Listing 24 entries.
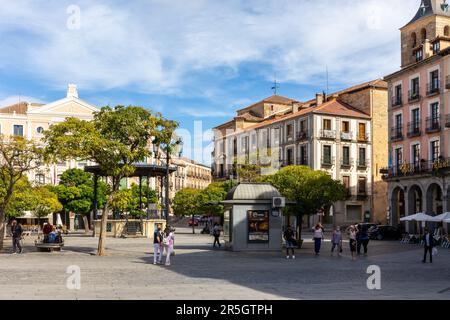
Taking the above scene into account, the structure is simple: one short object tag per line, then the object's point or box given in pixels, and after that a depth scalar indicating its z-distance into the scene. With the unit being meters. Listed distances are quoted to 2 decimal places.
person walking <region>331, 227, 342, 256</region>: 27.05
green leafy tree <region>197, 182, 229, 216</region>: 55.34
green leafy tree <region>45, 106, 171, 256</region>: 25.59
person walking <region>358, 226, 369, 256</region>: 27.88
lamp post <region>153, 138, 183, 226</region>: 27.29
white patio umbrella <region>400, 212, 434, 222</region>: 35.87
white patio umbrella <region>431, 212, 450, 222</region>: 33.38
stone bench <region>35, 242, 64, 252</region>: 27.50
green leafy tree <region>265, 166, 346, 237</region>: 32.50
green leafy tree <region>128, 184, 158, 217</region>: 61.90
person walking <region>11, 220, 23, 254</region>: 26.85
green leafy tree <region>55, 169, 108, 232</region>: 58.41
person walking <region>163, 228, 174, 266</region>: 21.25
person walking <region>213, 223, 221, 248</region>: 31.72
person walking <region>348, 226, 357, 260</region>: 24.91
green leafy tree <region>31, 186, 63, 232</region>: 36.22
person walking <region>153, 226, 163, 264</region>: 22.08
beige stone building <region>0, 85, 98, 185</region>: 74.26
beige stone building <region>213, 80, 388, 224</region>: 61.47
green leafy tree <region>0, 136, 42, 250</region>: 27.20
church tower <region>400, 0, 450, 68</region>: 47.53
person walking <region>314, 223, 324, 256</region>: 27.45
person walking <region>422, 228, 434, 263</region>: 24.08
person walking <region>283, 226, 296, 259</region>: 25.17
